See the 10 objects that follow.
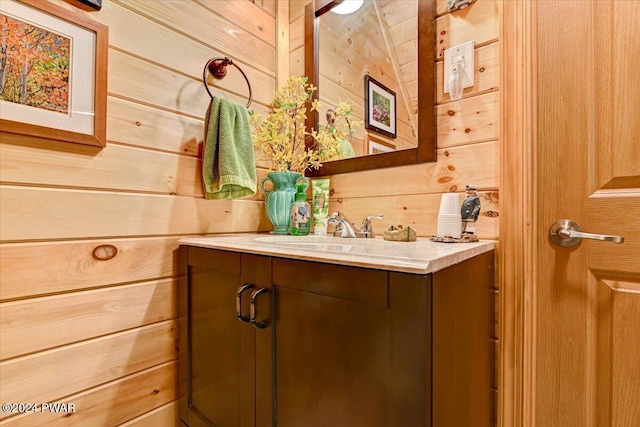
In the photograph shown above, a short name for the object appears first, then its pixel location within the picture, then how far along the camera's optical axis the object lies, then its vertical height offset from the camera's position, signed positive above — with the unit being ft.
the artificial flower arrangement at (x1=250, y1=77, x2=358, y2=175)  4.14 +1.16
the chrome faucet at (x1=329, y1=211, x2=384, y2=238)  3.54 -0.13
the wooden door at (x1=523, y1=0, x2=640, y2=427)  2.51 +0.08
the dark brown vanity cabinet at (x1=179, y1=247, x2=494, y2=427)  1.75 -0.90
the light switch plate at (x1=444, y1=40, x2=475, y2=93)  3.09 +1.62
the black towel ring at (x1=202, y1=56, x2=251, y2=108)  3.85 +1.88
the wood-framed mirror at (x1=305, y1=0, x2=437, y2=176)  3.36 +1.72
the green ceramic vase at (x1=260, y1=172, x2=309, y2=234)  4.05 +0.22
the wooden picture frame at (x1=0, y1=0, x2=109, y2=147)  2.56 +1.17
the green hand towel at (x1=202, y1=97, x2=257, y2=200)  3.51 +0.70
